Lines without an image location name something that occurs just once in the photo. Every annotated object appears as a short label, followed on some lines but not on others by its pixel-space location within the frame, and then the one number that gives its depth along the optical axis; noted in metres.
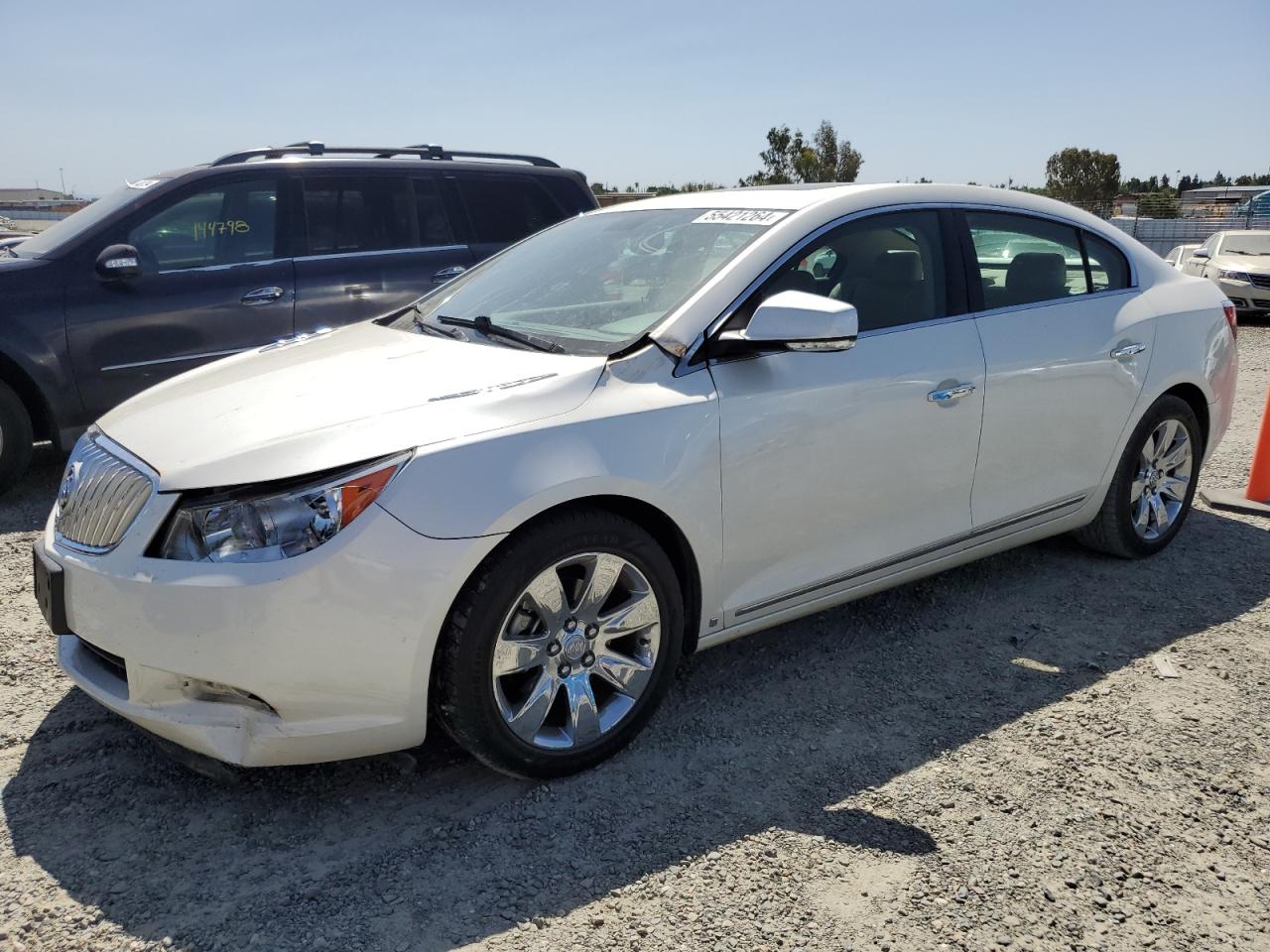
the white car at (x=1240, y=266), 14.59
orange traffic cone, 5.54
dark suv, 5.66
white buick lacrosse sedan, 2.55
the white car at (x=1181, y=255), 16.39
